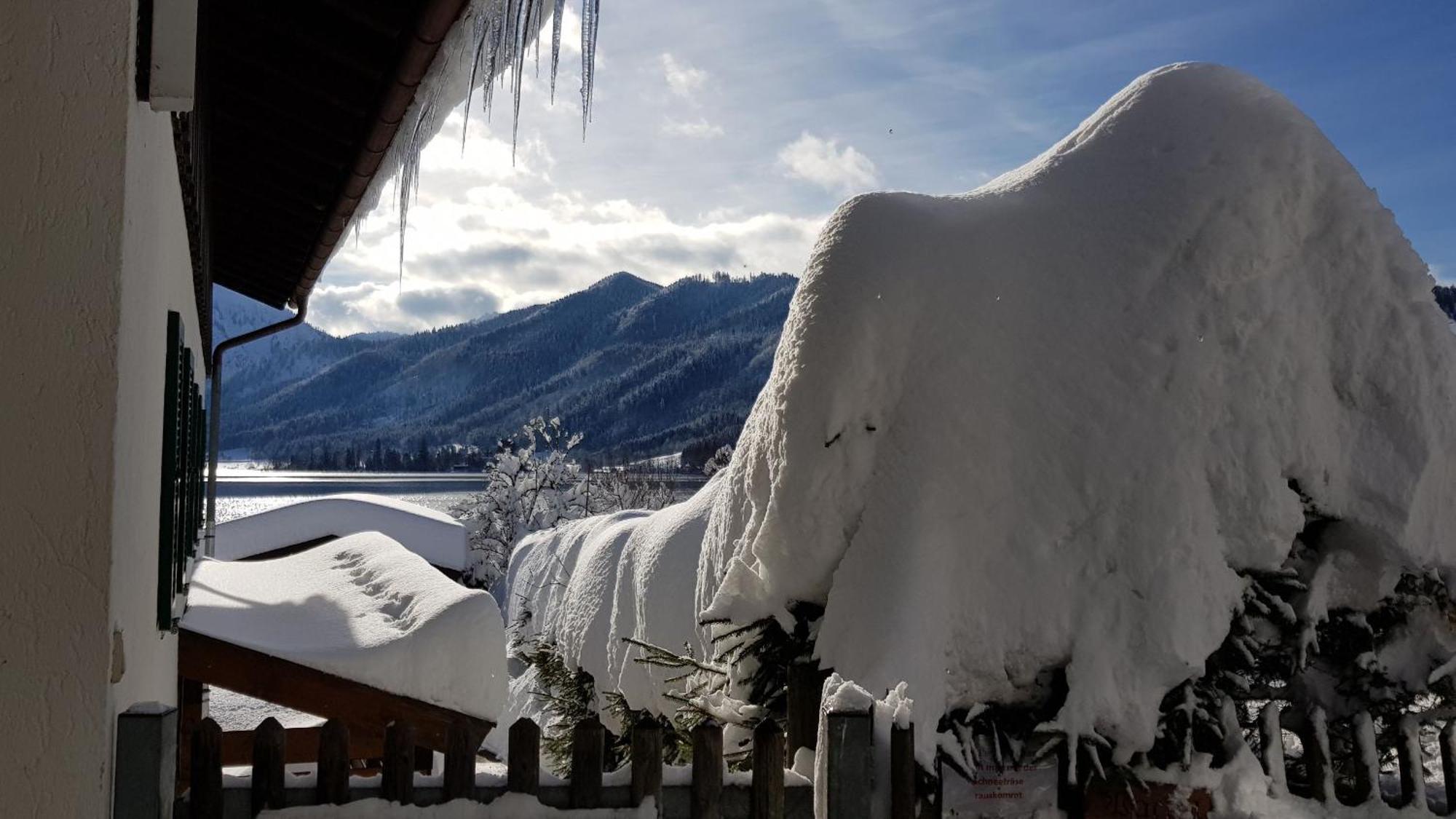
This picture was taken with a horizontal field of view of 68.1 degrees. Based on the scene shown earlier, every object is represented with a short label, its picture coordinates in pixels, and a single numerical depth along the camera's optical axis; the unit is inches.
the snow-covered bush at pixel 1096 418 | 127.8
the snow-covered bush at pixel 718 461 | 1408.7
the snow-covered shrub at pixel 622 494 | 1596.9
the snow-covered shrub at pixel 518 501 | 1290.6
